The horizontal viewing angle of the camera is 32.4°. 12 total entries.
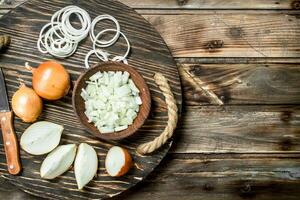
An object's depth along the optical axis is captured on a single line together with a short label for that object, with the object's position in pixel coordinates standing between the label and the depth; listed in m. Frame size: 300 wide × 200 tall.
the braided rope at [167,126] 1.02
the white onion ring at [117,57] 1.05
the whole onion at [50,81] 0.98
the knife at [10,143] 1.01
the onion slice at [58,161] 1.01
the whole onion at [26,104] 0.99
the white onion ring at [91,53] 1.05
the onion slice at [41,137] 1.01
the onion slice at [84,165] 1.02
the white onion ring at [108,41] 1.05
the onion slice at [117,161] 1.01
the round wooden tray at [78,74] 1.03
